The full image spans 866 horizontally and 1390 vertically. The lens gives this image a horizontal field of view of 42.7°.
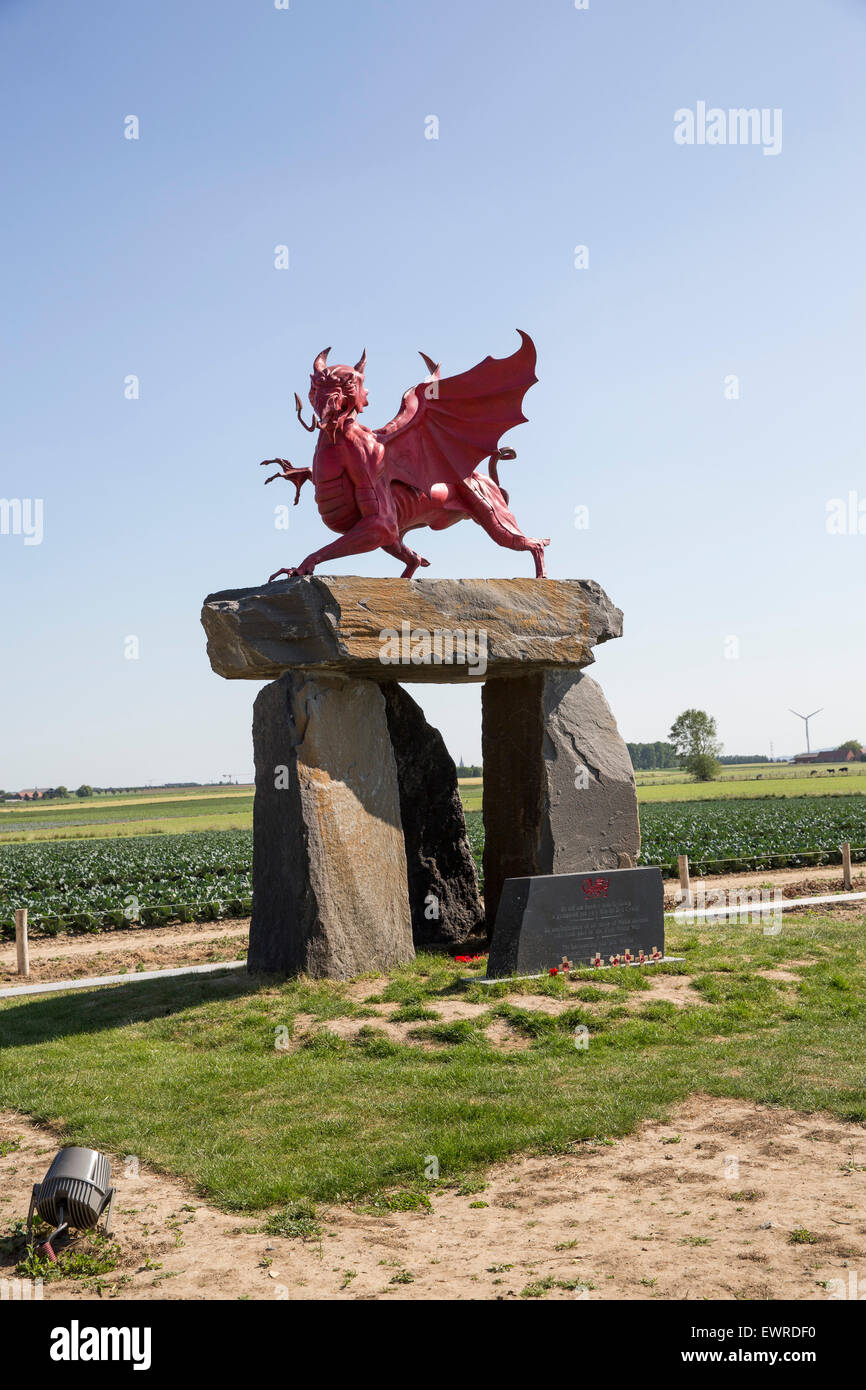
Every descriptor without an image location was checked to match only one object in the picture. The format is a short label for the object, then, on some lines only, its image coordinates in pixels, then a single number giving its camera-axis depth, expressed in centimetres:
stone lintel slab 945
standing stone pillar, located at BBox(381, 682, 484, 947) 1193
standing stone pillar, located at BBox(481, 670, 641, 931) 1070
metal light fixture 471
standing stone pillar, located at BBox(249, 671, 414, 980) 941
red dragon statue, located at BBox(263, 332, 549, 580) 992
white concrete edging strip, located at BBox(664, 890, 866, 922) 1508
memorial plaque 927
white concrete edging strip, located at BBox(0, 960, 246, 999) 1193
